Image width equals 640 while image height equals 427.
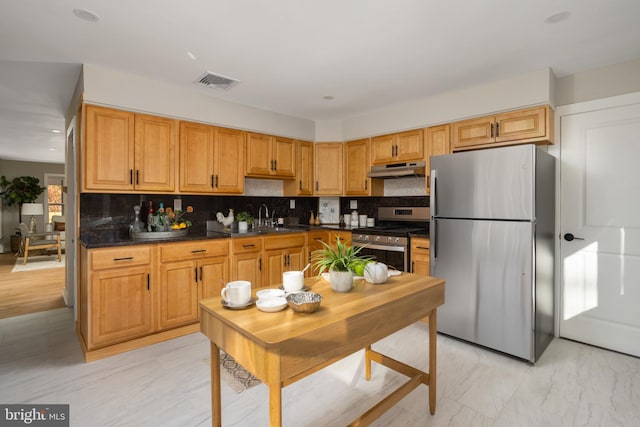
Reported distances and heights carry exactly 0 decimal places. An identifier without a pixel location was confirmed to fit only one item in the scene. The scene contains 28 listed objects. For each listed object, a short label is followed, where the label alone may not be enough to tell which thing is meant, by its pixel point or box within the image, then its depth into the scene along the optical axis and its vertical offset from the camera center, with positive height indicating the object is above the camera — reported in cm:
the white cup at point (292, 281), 171 -37
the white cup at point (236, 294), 147 -38
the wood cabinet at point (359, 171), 441 +52
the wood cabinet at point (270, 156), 407 +68
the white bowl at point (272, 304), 142 -41
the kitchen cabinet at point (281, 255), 386 -55
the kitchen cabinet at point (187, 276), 311 -67
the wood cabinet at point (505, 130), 302 +78
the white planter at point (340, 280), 172 -37
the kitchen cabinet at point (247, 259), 358 -56
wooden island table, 121 -51
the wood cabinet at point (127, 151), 292 +55
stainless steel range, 360 -28
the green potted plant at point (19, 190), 821 +48
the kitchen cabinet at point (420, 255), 342 -48
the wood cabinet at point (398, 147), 386 +76
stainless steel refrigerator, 264 -31
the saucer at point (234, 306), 146 -43
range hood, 383 +47
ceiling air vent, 312 +126
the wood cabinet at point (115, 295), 274 -74
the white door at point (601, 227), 282 -16
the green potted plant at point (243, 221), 399 -14
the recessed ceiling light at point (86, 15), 211 +126
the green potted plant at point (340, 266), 173 -30
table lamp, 817 -5
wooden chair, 702 -72
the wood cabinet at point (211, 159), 350 +56
